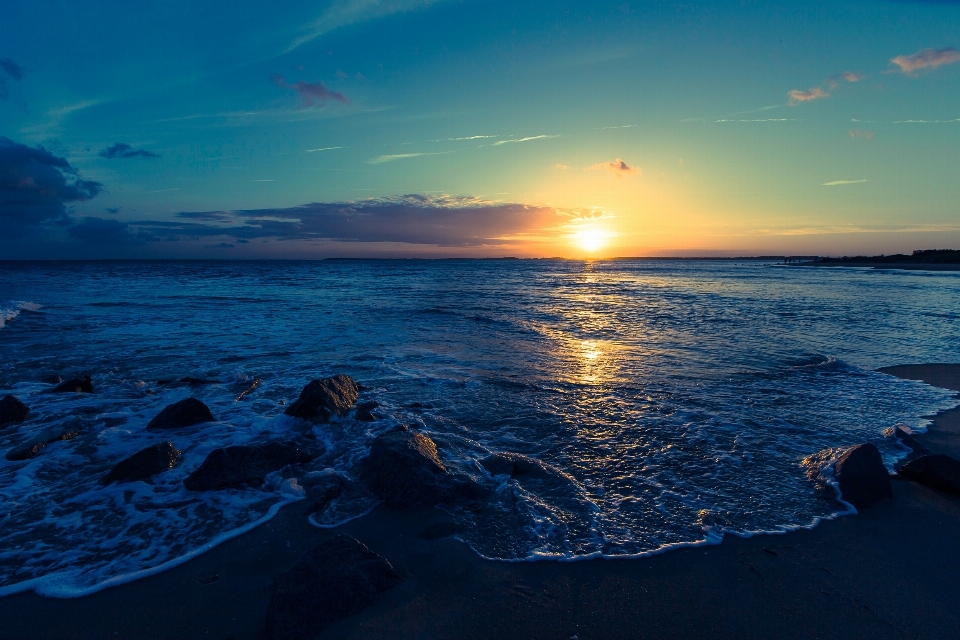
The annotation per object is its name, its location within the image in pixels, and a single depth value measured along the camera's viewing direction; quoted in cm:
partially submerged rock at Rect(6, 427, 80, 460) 566
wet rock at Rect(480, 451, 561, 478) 532
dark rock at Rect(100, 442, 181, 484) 518
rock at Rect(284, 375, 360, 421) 707
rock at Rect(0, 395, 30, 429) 679
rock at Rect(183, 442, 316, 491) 506
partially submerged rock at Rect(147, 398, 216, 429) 680
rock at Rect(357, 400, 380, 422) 714
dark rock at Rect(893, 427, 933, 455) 599
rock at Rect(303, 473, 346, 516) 463
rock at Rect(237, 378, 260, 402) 832
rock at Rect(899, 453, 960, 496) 491
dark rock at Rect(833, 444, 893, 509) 476
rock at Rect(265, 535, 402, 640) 309
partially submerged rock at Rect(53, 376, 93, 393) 838
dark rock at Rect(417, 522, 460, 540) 416
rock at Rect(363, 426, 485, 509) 473
